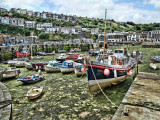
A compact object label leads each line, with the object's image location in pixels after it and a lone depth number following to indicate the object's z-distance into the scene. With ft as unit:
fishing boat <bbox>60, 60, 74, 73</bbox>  64.34
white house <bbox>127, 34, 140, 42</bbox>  322.75
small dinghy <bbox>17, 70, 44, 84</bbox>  48.46
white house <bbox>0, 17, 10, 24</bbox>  286.25
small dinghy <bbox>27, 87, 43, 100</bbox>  35.70
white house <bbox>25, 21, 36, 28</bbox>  311.47
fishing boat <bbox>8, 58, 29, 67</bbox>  84.97
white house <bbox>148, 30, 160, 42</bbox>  285.68
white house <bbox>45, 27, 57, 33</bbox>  292.53
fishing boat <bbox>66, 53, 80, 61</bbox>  100.76
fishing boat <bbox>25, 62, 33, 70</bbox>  75.00
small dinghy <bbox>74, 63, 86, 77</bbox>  58.46
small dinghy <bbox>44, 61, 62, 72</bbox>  67.62
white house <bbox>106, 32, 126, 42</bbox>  316.40
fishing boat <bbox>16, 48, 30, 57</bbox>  118.79
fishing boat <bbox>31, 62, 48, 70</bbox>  72.87
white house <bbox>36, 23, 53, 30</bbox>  315.37
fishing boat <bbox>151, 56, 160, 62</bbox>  90.09
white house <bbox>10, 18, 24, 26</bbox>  299.09
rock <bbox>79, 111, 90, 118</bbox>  27.81
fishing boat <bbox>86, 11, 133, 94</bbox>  37.99
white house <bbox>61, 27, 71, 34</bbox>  313.73
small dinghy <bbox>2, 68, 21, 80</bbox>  55.67
